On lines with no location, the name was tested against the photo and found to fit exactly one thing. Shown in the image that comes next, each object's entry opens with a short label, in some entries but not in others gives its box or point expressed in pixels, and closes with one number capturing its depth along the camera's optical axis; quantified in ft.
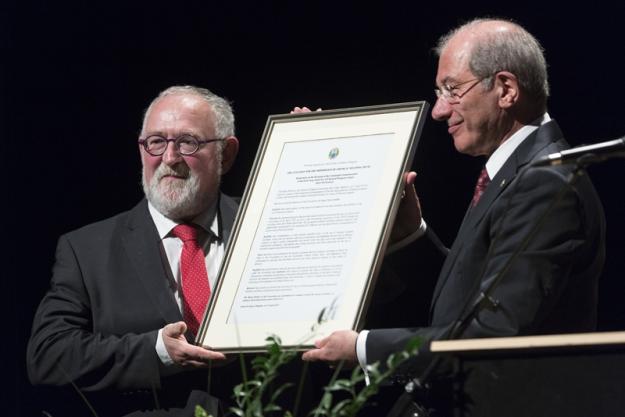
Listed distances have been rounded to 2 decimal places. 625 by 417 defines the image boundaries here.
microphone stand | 18.86
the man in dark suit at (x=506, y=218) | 22.08
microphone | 18.45
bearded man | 27.25
